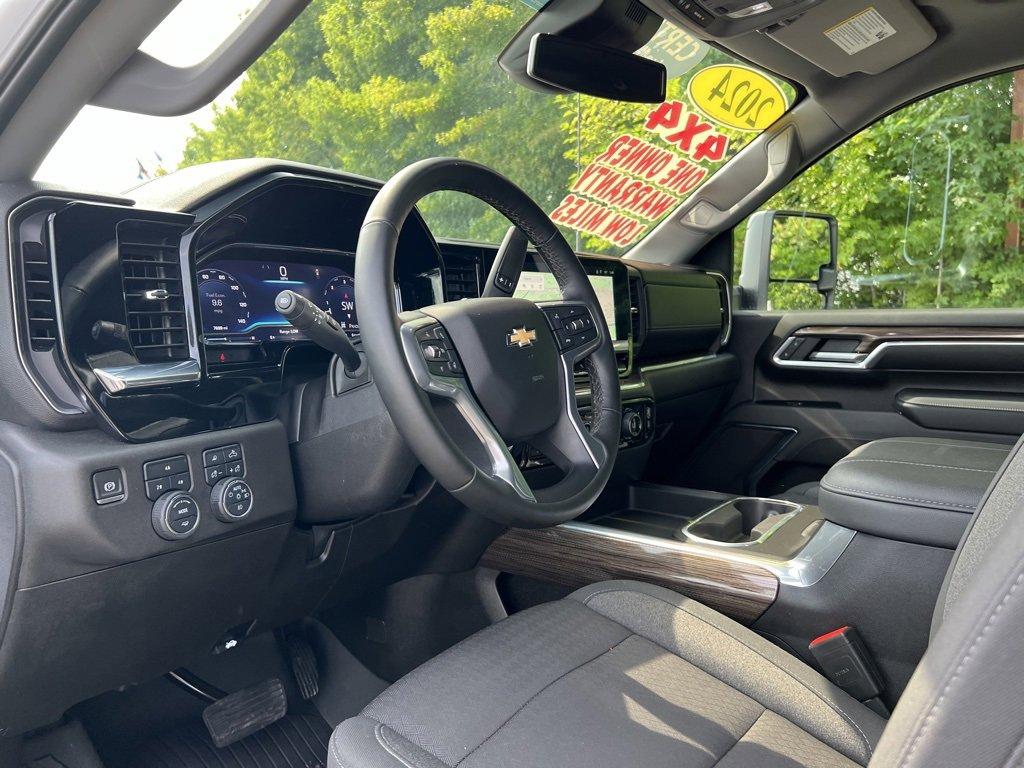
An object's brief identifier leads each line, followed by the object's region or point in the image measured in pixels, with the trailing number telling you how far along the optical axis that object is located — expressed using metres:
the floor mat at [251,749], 1.64
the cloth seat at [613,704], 1.01
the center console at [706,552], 1.53
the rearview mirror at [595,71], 1.71
